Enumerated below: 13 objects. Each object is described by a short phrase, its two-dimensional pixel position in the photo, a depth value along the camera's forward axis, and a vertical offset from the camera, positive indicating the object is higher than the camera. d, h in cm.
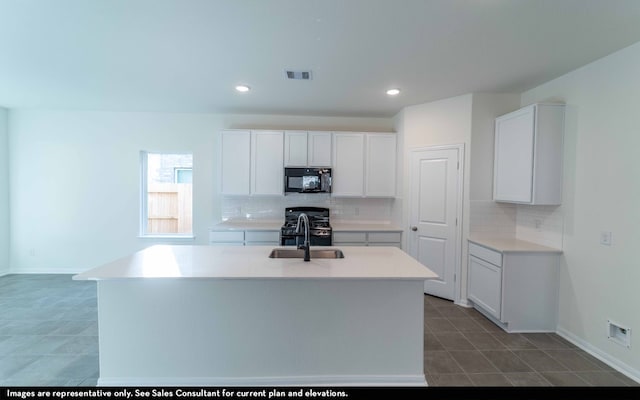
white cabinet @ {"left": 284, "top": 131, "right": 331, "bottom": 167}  435 +66
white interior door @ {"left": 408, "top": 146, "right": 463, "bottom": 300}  363 -23
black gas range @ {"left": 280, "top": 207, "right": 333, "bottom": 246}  396 -47
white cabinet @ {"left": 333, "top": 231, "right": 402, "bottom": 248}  409 -62
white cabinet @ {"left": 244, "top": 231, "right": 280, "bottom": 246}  401 -61
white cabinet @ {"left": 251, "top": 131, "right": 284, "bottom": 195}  432 +44
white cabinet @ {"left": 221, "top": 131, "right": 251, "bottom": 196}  430 +44
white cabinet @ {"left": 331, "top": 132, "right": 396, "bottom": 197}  438 +44
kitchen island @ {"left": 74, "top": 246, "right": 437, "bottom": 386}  202 -94
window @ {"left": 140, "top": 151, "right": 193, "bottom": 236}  473 -5
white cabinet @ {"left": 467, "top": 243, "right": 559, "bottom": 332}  291 -93
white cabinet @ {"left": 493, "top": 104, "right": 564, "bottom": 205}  289 +43
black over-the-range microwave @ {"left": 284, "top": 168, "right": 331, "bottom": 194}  427 +19
